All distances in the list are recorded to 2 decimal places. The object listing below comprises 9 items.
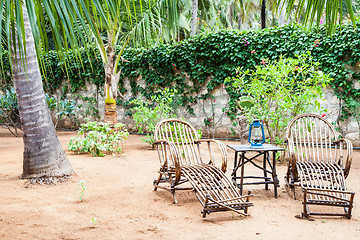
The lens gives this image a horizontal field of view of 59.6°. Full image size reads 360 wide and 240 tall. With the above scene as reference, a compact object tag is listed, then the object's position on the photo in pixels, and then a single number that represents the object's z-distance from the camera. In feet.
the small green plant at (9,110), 26.86
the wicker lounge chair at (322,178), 9.56
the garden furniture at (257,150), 11.61
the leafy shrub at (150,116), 21.39
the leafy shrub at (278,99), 15.80
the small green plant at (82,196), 11.13
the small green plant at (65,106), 26.68
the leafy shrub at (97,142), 18.78
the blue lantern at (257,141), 12.21
